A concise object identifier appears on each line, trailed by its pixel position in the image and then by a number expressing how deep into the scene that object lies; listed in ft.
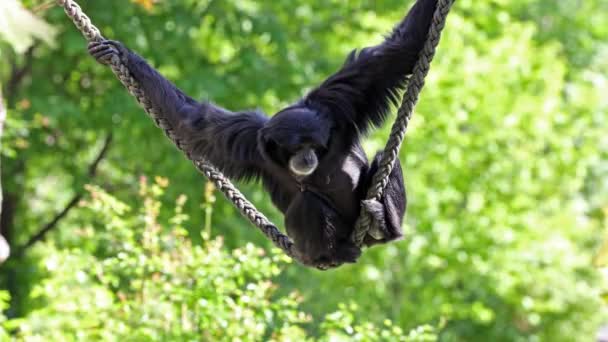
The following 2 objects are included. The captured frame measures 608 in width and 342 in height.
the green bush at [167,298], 44.88
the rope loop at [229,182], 31.78
